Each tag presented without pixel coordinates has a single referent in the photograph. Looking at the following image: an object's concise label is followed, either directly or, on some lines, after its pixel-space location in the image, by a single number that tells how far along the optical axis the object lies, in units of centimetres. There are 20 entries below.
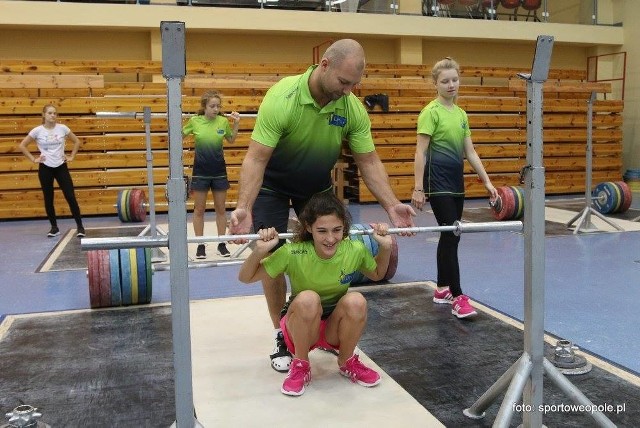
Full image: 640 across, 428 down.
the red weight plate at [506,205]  784
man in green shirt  257
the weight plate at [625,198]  810
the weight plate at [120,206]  800
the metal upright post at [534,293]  228
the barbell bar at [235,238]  214
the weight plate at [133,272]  409
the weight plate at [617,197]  805
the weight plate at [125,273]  410
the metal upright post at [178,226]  202
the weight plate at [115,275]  408
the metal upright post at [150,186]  521
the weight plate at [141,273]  410
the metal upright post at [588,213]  673
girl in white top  687
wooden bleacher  888
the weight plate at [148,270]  412
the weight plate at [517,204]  787
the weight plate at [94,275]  404
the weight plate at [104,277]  405
